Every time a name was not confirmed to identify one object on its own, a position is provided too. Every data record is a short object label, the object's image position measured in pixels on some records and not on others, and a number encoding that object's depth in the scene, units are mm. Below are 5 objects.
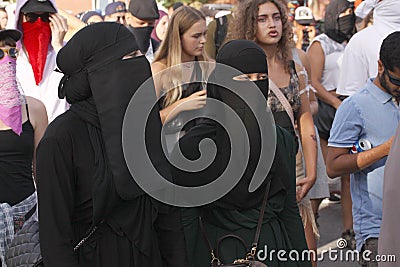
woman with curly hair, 8329
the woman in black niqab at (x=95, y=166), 4887
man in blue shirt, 6907
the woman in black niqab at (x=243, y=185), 5665
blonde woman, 8608
